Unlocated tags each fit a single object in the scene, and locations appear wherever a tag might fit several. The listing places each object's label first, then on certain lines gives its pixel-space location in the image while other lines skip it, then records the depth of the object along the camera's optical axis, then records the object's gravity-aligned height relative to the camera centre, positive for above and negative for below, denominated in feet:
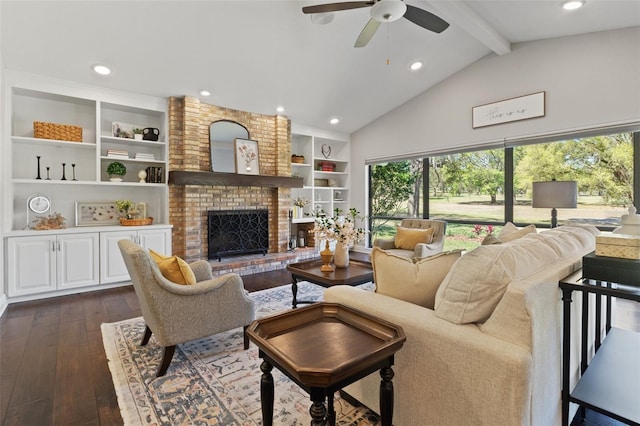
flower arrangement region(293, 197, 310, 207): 20.26 +0.66
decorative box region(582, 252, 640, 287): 4.36 -0.86
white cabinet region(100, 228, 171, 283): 13.23 -1.50
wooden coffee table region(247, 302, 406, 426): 3.36 -1.67
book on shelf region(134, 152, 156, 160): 14.93 +2.73
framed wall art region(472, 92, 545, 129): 13.74 +4.72
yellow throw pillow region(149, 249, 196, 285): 7.36 -1.38
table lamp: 11.21 +0.60
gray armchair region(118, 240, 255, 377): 6.57 -2.10
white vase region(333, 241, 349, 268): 10.53 -1.51
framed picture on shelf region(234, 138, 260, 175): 17.10 +3.09
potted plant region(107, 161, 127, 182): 14.24 +1.92
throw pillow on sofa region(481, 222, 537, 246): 8.63 -0.64
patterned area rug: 5.58 -3.62
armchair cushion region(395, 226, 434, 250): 14.43 -1.21
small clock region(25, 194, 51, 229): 12.92 +0.38
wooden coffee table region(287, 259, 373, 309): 9.25 -1.96
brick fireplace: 15.40 +2.20
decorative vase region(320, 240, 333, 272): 10.30 -1.53
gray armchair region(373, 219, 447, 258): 13.59 -1.45
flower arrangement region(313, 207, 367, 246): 10.06 -0.65
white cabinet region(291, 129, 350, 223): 21.03 +2.96
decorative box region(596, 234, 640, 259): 4.46 -0.52
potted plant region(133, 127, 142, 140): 14.93 +3.85
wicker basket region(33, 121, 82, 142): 12.58 +3.39
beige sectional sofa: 3.76 -1.72
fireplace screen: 16.57 -1.11
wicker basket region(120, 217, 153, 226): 14.32 -0.42
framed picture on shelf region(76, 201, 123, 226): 14.23 -0.05
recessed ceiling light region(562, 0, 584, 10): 10.40 +7.00
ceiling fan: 7.77 +5.66
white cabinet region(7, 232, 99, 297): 11.48 -1.92
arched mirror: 16.49 +3.69
